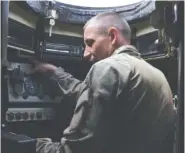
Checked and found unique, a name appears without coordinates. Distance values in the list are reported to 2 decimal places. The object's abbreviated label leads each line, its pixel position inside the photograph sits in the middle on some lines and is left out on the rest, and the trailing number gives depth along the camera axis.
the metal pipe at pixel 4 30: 0.66
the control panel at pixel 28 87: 1.37
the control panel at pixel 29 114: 1.38
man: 0.83
